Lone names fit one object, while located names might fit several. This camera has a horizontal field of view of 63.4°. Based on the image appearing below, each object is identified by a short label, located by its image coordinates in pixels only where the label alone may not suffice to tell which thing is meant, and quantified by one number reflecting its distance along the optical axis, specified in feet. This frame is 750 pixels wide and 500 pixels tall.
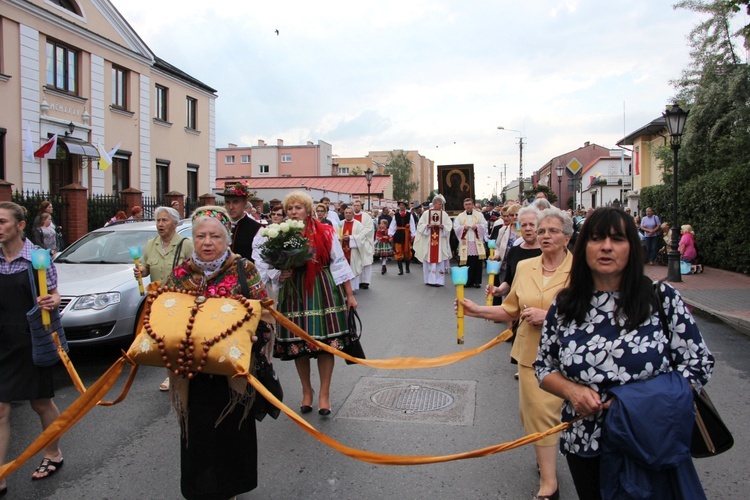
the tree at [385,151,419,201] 314.20
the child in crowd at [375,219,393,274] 59.72
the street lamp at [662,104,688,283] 47.93
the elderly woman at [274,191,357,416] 16.55
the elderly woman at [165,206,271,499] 10.93
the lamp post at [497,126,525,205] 183.01
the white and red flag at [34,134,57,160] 61.11
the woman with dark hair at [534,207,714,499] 7.39
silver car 21.99
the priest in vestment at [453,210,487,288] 46.75
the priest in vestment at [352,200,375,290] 43.98
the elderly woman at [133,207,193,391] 18.99
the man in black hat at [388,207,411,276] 58.75
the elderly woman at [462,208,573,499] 11.93
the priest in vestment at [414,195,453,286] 47.39
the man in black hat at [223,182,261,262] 19.24
